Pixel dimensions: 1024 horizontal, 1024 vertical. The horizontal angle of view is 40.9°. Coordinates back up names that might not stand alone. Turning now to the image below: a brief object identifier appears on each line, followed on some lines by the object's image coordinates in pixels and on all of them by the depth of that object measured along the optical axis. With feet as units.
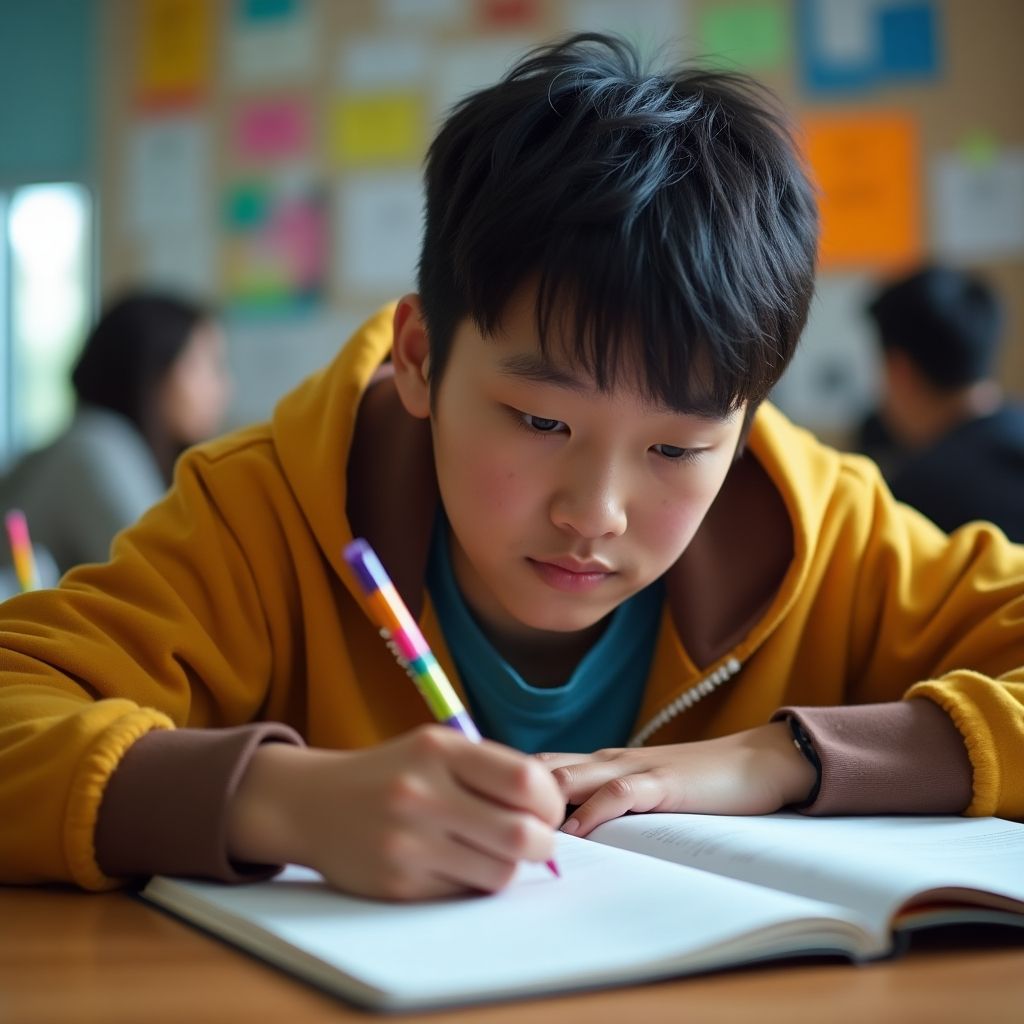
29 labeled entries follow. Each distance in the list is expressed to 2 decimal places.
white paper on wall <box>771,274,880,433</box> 9.93
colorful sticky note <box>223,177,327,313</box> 11.30
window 12.41
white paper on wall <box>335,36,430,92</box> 11.09
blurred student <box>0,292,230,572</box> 7.95
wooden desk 1.57
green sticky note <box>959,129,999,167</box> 9.69
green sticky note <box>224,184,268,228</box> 11.53
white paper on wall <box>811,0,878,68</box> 9.93
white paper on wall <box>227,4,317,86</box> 11.37
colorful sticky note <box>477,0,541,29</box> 10.77
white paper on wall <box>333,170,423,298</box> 11.12
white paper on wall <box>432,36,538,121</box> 10.84
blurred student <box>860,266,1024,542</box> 8.70
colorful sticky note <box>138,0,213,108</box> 11.71
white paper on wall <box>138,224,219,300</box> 11.76
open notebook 1.62
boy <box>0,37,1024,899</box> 2.13
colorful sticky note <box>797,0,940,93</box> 9.86
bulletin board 9.76
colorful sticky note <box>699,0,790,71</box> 10.11
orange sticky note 9.81
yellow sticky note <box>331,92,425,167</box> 11.12
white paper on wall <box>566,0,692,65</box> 10.33
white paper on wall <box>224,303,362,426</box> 11.28
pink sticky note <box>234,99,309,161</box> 11.39
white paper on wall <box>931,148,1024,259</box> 9.68
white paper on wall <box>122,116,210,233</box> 11.76
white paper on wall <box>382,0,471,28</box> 10.97
